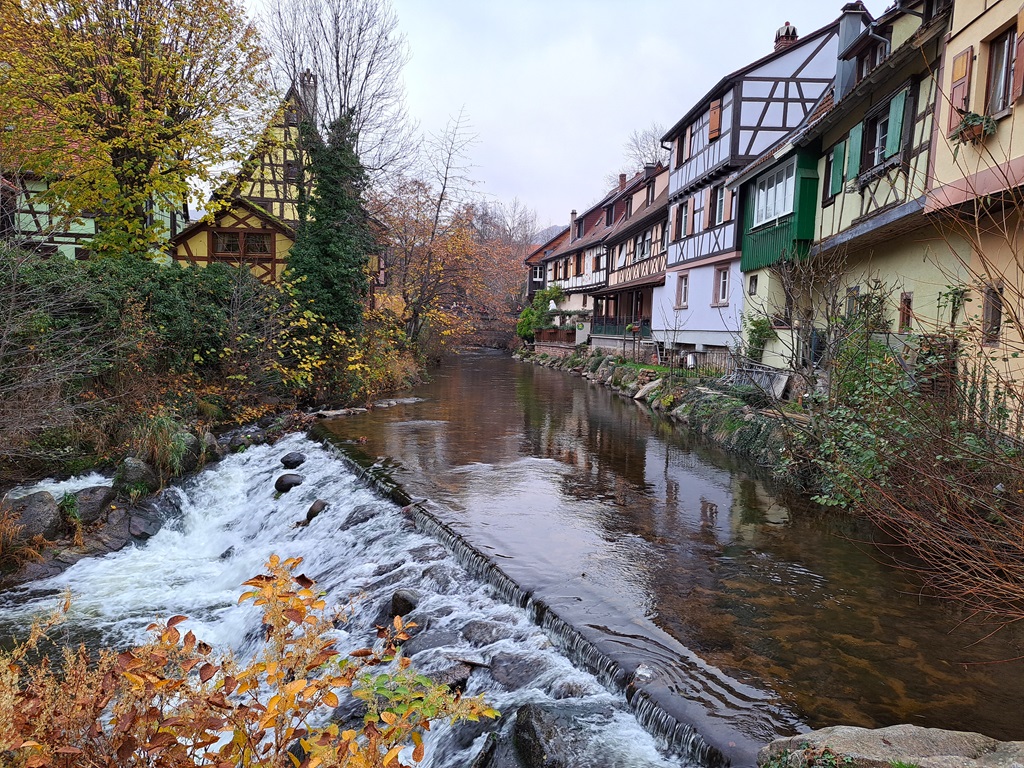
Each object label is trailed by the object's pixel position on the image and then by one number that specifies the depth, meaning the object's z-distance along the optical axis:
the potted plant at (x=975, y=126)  8.95
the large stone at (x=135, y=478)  10.27
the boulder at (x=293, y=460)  12.25
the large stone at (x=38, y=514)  8.75
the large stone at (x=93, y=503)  9.44
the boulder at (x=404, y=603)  6.66
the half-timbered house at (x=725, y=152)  21.14
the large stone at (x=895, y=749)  3.34
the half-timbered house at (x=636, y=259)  29.44
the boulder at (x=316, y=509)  9.85
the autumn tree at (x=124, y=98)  14.22
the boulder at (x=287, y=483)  11.10
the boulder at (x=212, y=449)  12.43
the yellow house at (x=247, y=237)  20.88
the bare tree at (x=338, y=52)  20.81
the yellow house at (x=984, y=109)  8.53
